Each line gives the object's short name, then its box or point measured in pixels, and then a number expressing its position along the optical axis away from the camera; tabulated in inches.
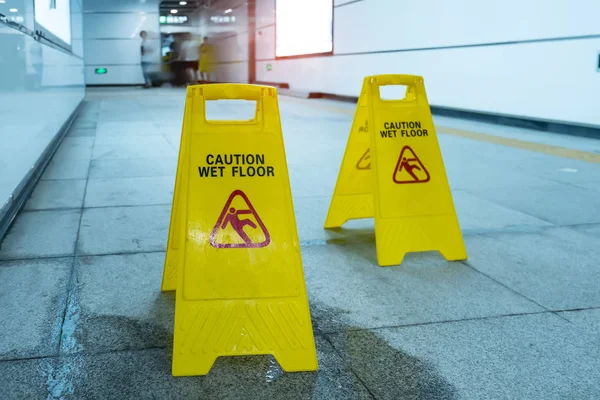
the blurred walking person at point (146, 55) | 894.4
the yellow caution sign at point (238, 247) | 76.7
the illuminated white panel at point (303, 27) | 598.9
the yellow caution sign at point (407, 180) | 119.0
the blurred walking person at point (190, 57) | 1002.6
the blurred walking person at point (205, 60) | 1064.5
